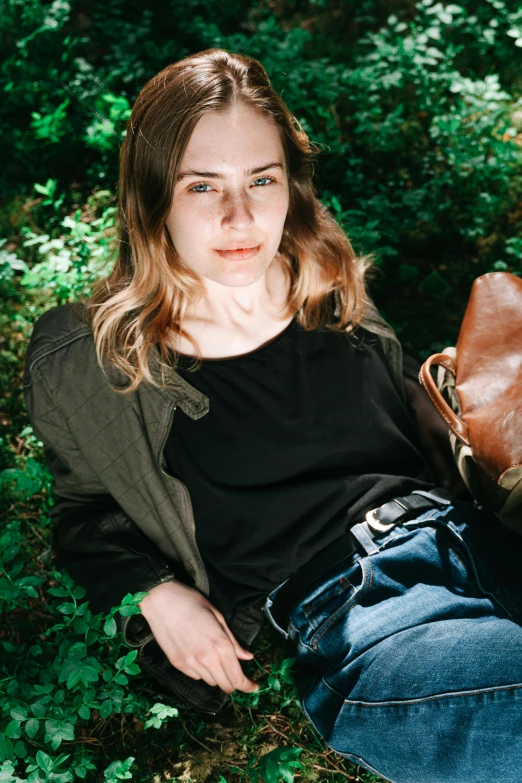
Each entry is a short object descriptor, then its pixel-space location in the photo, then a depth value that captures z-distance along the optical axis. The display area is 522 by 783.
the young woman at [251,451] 2.08
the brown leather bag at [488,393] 2.17
